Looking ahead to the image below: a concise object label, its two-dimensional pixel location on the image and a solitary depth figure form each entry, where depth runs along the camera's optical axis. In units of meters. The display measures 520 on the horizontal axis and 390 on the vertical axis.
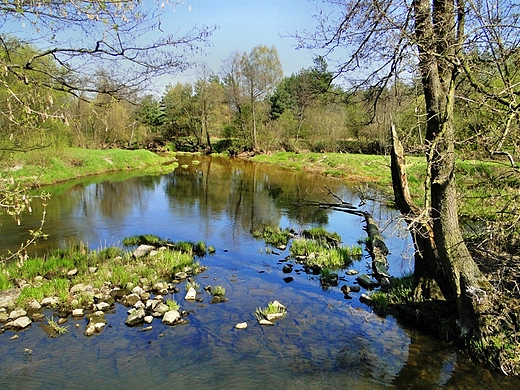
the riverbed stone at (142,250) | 10.14
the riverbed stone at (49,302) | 7.34
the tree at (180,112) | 49.66
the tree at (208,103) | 48.09
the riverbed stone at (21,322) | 6.53
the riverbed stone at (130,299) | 7.67
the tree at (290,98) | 42.38
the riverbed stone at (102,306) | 7.35
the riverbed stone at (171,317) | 6.94
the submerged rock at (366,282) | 9.01
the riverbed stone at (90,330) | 6.42
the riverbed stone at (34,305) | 7.20
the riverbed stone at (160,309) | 7.22
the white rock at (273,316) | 7.19
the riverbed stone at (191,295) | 8.02
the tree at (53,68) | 4.23
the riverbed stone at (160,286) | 8.38
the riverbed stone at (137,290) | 8.09
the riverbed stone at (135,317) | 6.86
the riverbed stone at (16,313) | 6.81
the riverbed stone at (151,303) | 7.49
